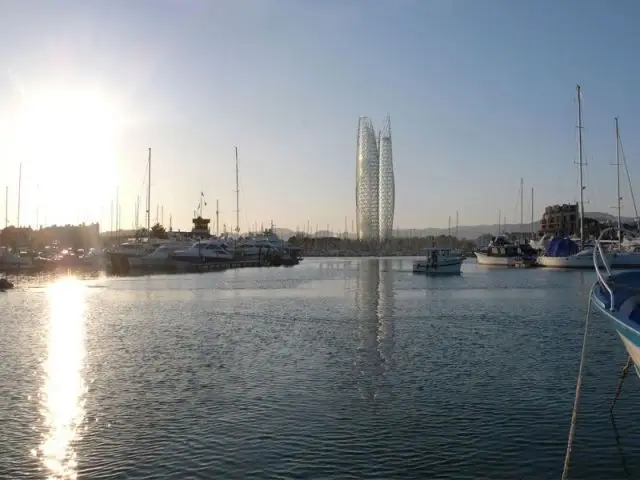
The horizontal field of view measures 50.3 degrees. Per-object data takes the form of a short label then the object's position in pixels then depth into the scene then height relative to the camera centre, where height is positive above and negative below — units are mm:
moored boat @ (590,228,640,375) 9820 -660
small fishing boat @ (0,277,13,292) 46338 -1836
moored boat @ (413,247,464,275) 68500 -243
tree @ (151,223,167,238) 119625 +5031
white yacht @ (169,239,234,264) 89250 +755
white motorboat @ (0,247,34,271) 74062 -415
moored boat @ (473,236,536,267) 97312 +1074
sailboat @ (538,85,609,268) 76938 +1114
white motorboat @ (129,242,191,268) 85062 +3
